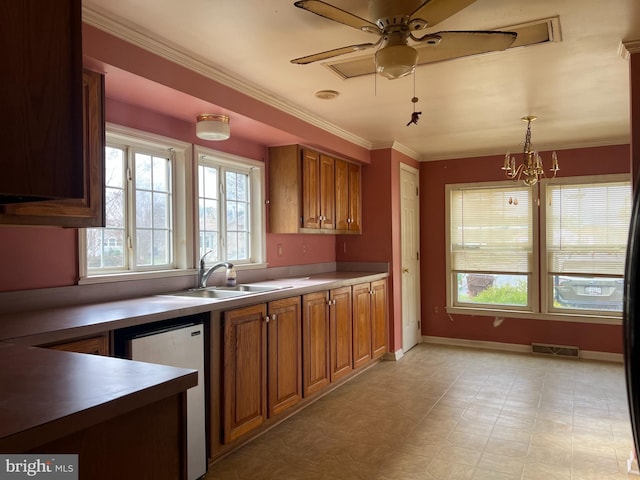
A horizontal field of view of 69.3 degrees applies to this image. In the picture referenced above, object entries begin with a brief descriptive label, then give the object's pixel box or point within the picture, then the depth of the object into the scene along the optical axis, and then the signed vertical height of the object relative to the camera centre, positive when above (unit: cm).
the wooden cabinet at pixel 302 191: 405 +50
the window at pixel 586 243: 496 -2
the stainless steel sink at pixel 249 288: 348 -32
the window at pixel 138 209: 283 +25
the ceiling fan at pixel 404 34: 180 +86
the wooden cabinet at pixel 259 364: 275 -77
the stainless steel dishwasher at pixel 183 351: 216 -52
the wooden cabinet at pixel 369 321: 433 -76
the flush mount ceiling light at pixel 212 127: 300 +78
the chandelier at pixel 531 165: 361 +60
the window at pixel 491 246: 539 -4
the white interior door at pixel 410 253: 538 -12
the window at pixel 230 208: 358 +32
